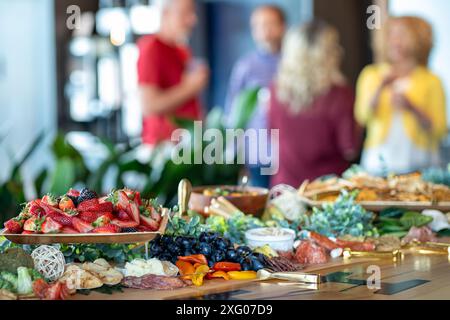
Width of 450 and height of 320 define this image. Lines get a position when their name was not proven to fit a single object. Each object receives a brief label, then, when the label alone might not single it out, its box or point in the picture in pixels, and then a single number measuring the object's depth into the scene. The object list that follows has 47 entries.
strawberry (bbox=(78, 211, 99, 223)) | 3.49
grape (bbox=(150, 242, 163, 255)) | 3.73
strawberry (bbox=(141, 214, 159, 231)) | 3.61
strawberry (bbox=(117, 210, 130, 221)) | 3.57
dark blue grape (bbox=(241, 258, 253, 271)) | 3.67
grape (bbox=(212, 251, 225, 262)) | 3.71
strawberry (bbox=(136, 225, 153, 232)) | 3.56
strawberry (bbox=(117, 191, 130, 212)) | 3.60
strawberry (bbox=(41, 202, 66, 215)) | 3.51
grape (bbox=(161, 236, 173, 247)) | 3.76
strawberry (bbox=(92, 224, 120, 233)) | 3.45
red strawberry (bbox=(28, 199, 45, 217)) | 3.51
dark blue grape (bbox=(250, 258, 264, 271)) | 3.68
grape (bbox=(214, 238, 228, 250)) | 3.77
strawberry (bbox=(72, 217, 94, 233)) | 3.45
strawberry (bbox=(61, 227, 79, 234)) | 3.44
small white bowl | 4.04
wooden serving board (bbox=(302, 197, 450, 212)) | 4.91
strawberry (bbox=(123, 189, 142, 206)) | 3.67
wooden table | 3.25
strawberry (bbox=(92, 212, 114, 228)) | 3.47
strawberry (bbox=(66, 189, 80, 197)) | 3.67
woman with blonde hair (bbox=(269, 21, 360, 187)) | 9.09
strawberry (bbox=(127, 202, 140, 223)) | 3.58
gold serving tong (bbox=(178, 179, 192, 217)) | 4.31
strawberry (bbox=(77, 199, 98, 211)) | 3.53
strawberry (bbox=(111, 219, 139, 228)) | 3.51
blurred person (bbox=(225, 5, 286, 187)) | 12.13
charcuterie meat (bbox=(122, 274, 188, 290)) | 3.39
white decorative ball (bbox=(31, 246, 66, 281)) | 3.34
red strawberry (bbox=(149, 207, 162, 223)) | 3.68
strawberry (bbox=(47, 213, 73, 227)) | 3.47
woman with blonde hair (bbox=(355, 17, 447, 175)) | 10.18
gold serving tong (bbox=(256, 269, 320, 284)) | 3.48
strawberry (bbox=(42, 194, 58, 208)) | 3.59
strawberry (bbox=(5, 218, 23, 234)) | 3.48
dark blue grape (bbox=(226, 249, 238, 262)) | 3.73
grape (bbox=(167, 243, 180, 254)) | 3.73
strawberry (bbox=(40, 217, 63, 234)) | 3.43
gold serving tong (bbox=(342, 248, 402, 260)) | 4.14
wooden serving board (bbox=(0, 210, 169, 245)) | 3.40
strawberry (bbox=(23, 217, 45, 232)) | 3.44
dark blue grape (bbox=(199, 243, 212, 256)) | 3.74
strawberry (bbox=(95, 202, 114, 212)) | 3.55
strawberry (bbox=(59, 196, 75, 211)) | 3.54
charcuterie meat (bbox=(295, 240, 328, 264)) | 4.01
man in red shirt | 9.97
